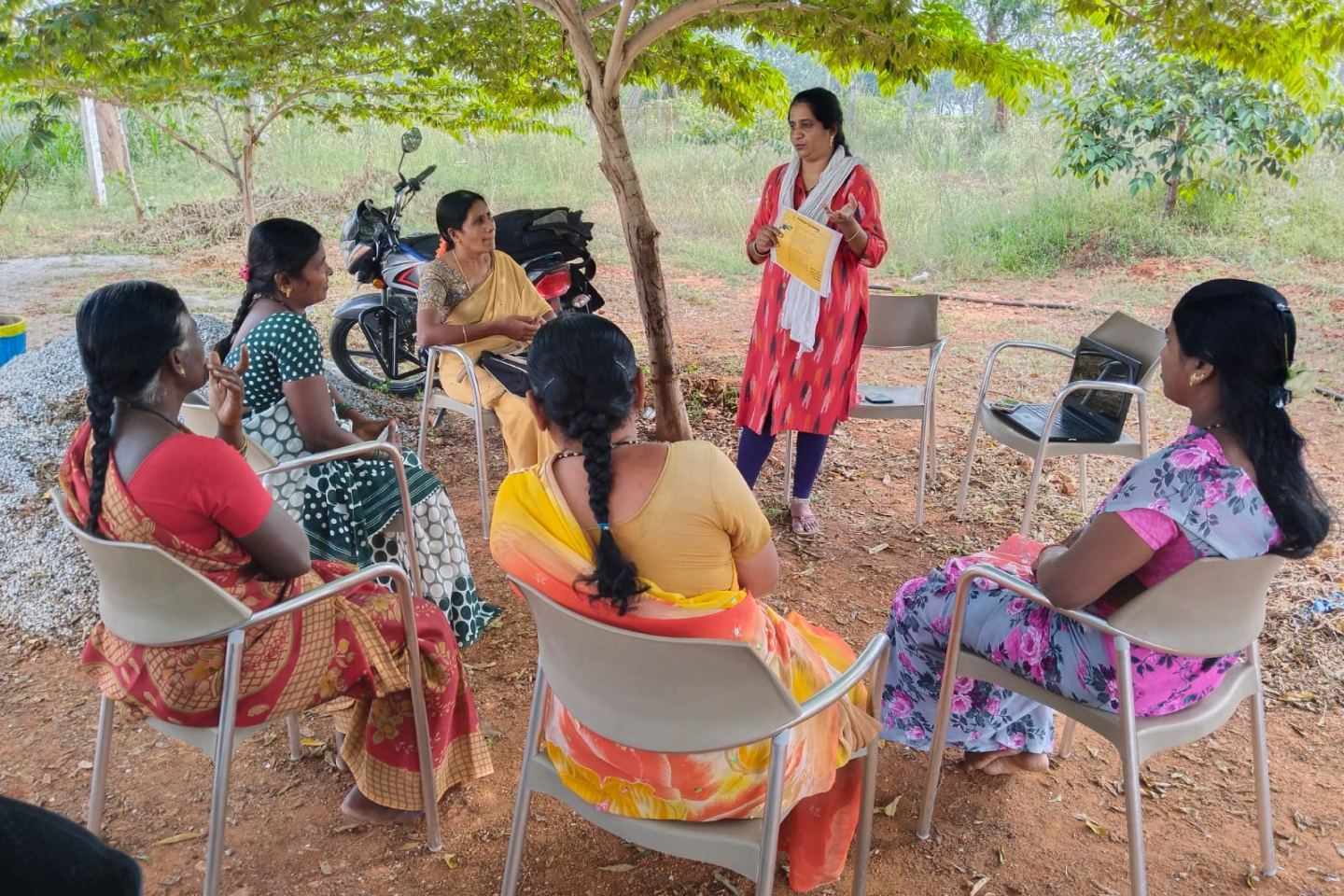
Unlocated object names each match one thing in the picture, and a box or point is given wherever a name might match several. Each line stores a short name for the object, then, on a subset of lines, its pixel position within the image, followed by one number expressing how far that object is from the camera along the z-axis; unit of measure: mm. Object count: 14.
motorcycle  5473
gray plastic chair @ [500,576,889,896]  1491
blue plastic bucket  5191
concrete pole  11742
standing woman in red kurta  3643
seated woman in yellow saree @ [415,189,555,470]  3838
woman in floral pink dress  1860
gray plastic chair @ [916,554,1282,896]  1799
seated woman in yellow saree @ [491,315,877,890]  1676
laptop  3584
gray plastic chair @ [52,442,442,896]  1734
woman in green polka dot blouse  2760
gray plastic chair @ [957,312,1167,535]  3475
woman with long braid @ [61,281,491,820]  1863
